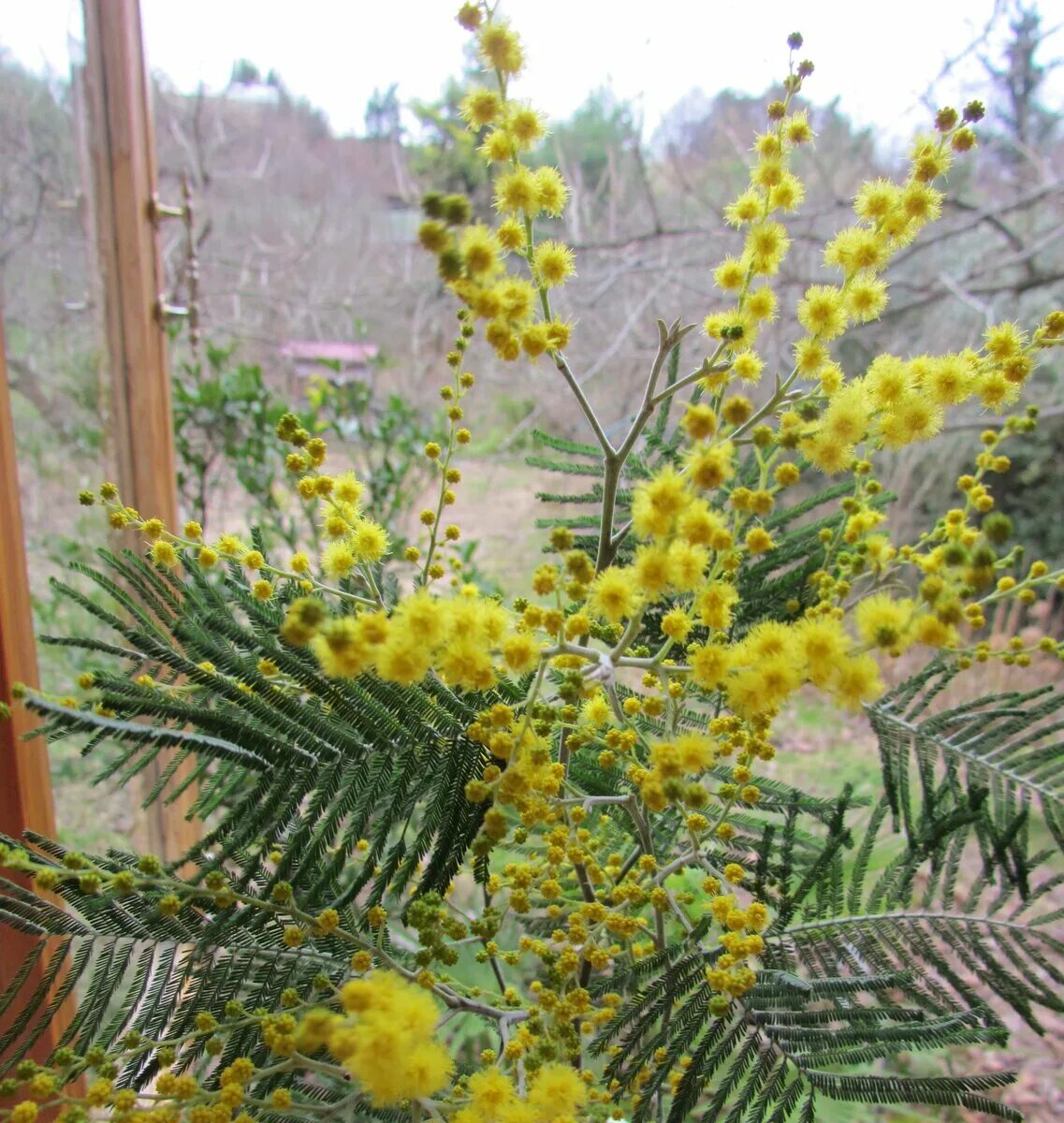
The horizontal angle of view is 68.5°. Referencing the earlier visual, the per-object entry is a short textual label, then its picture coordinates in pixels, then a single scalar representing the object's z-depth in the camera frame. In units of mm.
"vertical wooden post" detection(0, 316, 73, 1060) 633
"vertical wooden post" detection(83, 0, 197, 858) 937
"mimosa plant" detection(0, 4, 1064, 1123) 314
